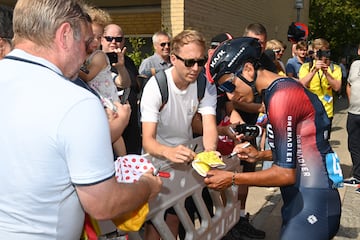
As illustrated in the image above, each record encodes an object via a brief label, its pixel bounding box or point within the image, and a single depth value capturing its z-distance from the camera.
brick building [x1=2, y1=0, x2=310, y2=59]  9.18
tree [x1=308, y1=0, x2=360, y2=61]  26.05
